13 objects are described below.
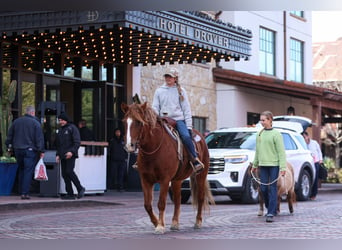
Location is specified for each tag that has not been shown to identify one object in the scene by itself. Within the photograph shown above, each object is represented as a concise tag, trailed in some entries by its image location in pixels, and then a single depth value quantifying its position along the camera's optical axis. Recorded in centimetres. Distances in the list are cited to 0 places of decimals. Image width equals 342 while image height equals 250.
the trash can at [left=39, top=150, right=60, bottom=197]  1909
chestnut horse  1102
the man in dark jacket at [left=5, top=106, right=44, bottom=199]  1806
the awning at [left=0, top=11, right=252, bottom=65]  1888
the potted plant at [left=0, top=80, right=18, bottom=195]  1894
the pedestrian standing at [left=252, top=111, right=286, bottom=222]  1383
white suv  1869
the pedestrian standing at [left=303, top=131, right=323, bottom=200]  2162
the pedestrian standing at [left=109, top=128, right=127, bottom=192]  2264
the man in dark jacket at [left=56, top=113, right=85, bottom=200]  1853
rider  1212
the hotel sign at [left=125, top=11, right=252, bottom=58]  1927
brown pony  1503
